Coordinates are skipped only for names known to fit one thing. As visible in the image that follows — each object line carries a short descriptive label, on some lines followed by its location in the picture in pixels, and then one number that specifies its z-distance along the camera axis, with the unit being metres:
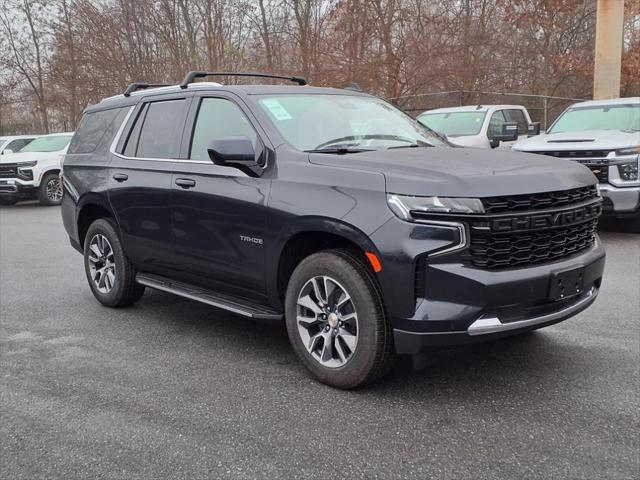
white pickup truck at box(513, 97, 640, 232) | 7.96
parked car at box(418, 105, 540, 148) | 12.06
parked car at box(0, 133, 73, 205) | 15.53
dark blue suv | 3.24
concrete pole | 14.65
